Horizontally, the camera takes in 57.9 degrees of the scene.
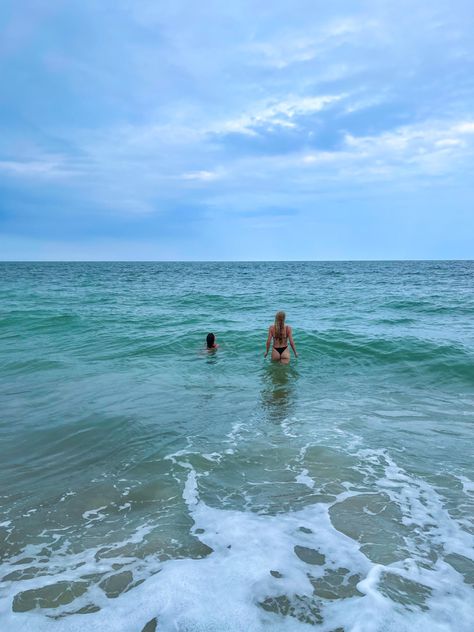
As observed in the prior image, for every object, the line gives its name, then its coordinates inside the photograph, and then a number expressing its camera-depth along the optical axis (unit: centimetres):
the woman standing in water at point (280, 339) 1201
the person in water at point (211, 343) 1328
